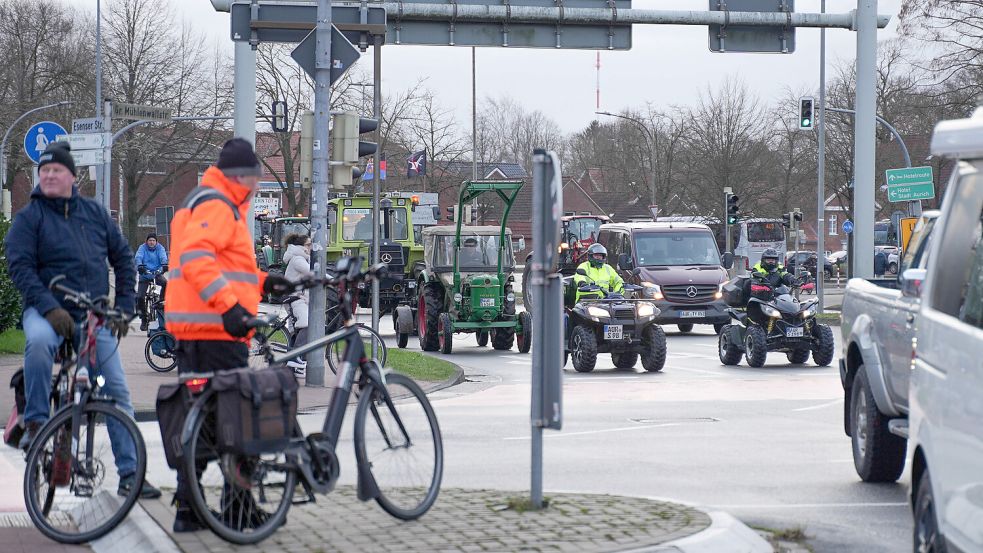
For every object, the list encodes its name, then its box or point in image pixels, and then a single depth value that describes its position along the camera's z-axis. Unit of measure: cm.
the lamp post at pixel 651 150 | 6556
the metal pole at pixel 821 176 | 3855
